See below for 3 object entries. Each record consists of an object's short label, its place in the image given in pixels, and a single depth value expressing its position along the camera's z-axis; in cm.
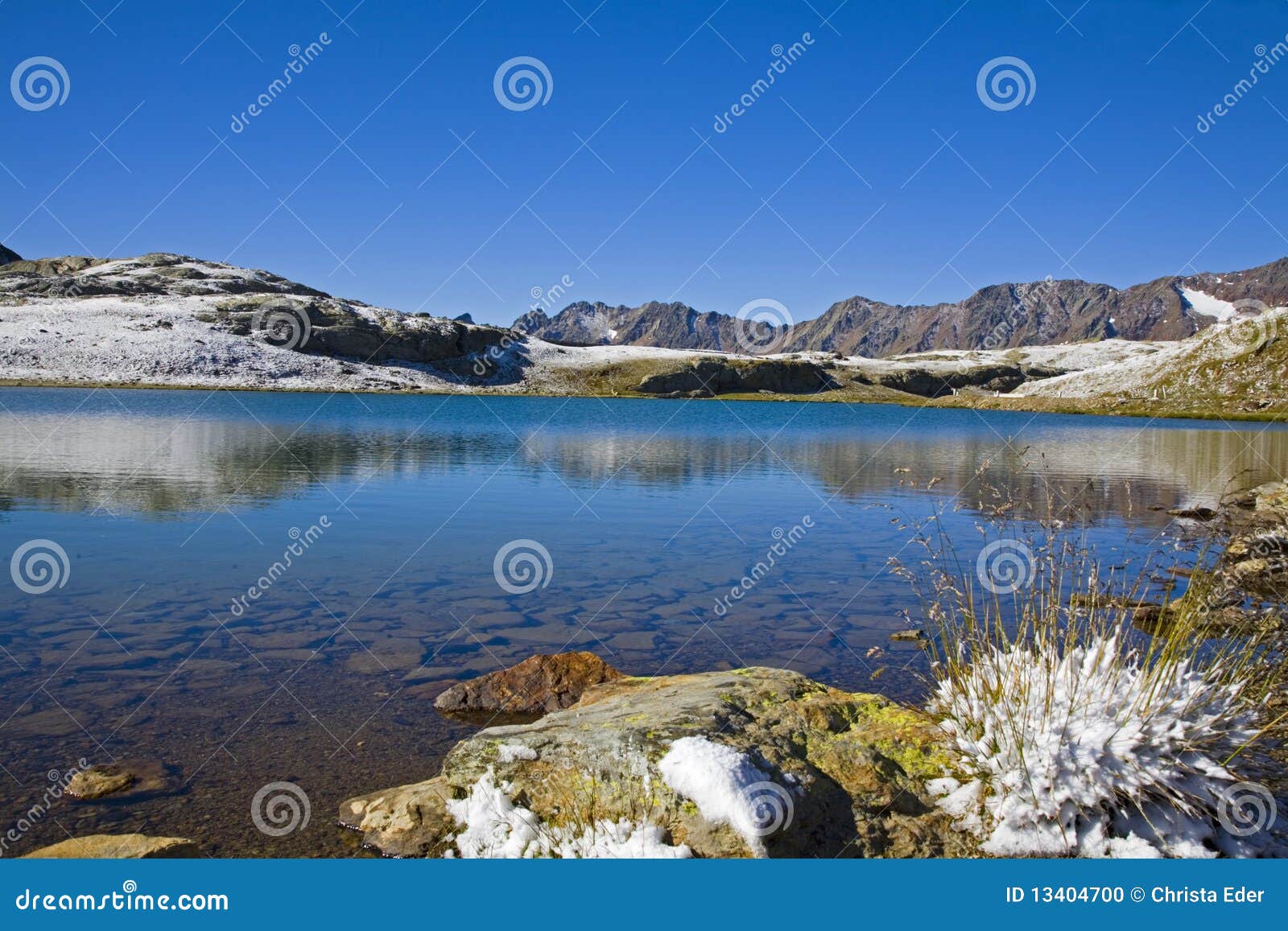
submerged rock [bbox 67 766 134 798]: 707
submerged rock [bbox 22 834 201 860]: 559
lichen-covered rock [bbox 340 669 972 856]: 539
